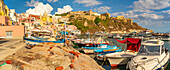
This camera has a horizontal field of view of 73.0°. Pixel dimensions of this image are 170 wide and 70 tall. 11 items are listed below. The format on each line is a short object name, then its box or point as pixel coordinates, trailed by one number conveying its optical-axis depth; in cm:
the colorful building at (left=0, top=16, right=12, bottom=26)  3319
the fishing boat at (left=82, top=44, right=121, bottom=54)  2477
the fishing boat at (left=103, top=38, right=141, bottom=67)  1784
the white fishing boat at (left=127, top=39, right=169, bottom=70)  1325
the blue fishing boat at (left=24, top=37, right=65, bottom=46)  2481
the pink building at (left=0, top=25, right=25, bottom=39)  2809
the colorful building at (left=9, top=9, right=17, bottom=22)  5862
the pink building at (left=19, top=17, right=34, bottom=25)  5356
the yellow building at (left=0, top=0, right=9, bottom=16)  4502
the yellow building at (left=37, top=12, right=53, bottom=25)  9740
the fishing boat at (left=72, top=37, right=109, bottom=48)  3562
